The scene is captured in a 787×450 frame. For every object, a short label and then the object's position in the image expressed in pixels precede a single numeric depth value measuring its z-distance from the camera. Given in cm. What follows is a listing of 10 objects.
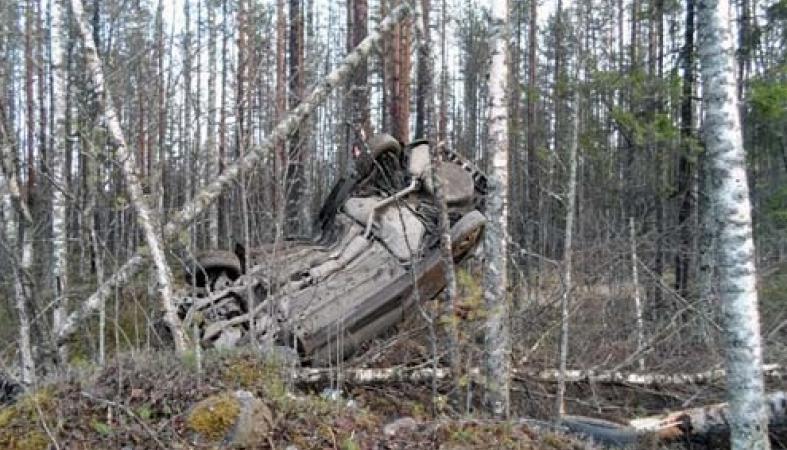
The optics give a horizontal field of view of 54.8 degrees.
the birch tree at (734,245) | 572
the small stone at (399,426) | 453
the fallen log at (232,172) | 652
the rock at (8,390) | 535
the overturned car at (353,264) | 711
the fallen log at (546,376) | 694
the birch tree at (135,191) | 582
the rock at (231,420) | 413
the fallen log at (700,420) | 648
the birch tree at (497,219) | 613
